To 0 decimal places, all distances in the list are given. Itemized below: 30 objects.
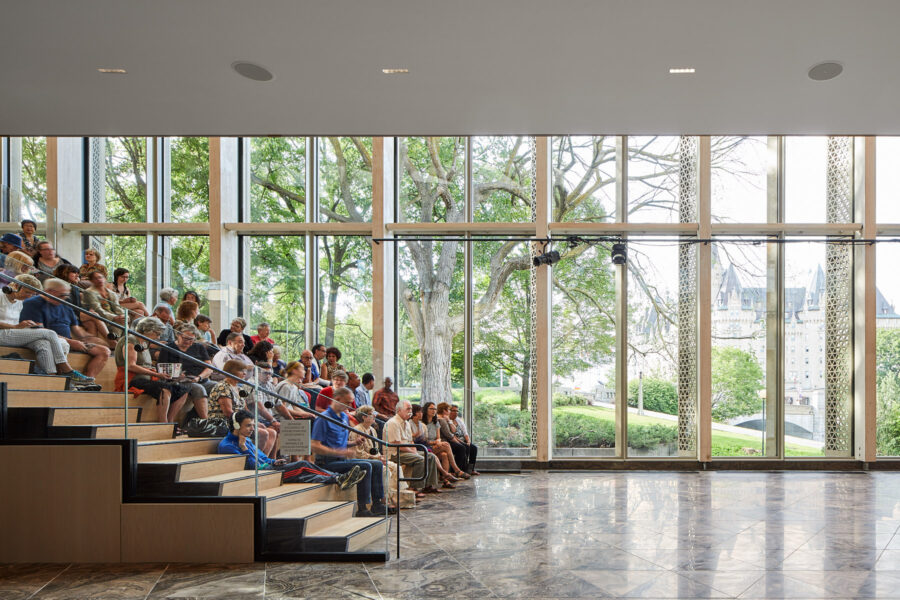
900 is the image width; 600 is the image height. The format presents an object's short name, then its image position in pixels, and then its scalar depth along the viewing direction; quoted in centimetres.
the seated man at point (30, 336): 533
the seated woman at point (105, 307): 550
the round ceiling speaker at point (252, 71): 469
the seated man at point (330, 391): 617
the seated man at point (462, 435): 1095
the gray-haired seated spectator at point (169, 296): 739
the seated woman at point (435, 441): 1007
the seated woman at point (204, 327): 696
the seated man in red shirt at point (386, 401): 1025
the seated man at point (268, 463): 546
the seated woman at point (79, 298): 545
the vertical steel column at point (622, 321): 1212
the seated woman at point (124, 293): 655
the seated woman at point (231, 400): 549
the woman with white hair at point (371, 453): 564
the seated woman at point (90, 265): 695
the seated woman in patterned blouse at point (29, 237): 649
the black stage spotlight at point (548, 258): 1185
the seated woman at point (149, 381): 550
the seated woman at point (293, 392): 554
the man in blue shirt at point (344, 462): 556
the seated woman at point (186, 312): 672
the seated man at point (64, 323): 547
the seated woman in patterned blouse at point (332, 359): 1003
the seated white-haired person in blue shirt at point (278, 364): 815
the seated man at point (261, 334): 898
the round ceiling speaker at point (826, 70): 450
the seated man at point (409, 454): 853
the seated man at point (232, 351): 668
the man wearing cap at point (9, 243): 610
